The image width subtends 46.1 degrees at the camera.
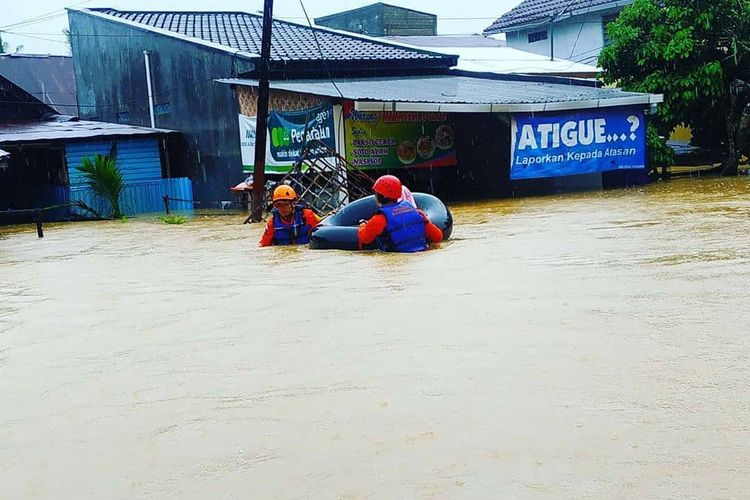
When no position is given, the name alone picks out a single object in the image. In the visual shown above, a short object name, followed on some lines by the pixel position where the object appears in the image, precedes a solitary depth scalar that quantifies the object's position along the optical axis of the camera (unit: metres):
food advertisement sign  15.85
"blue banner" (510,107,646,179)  16.25
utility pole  14.81
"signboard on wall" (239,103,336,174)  15.81
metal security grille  14.20
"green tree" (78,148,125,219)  19.33
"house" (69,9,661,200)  15.95
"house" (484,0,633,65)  25.84
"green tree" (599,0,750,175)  18.02
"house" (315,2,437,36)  33.00
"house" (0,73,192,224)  20.75
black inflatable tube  10.13
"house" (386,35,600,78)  23.42
